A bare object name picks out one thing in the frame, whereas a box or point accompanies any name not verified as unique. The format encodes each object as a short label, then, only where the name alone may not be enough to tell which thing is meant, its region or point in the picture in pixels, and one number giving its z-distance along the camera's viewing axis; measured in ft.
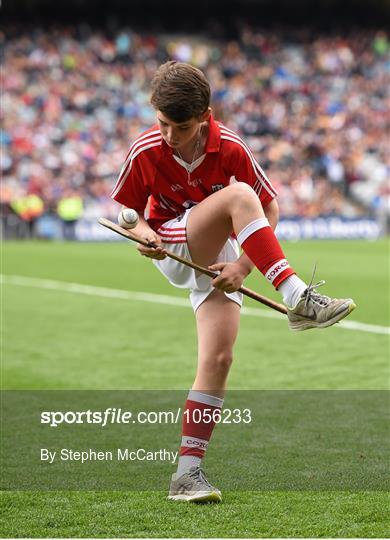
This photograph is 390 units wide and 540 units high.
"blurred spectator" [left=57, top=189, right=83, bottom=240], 178.09
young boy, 27.14
